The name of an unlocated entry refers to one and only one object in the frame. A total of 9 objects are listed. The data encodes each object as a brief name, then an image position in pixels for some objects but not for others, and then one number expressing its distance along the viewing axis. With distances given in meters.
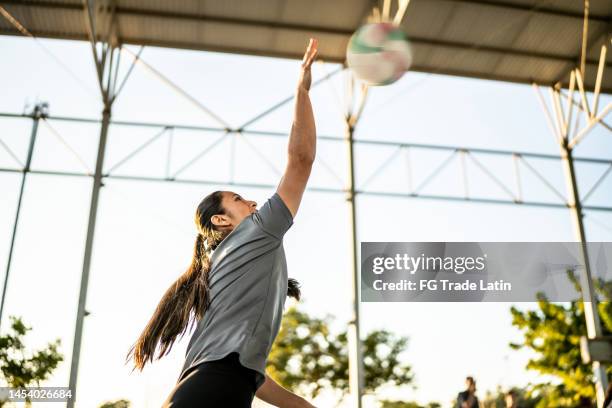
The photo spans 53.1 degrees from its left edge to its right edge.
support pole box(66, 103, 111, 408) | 8.20
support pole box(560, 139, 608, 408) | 9.52
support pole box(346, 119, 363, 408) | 8.92
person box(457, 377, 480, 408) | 7.34
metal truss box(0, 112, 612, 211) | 9.66
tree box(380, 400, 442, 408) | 25.62
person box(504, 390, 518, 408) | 8.35
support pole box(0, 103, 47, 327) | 8.72
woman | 1.54
